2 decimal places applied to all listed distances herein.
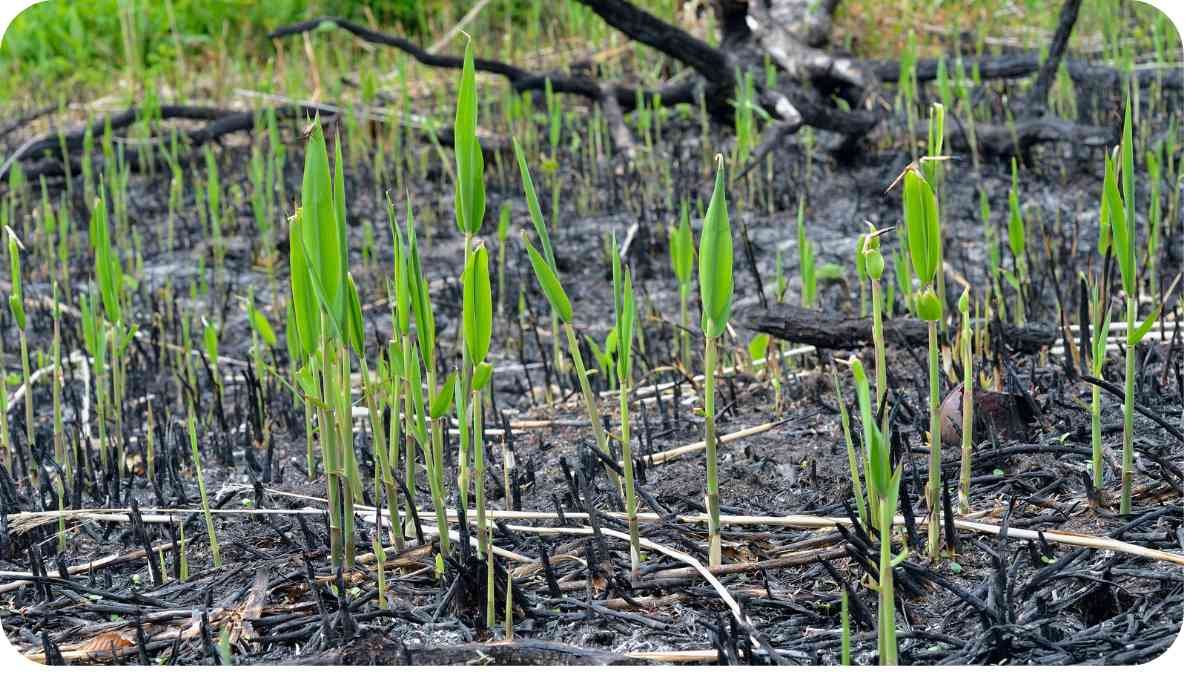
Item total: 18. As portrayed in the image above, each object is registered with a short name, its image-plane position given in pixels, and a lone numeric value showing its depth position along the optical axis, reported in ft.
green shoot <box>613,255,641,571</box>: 6.48
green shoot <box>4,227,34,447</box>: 7.33
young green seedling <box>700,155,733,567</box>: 6.28
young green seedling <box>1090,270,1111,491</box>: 6.65
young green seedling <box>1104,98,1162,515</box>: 6.49
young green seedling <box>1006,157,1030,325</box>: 8.07
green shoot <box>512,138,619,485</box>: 6.39
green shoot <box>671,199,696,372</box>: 7.50
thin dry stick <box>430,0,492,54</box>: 17.34
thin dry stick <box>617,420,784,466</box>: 7.68
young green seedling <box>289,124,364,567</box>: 6.34
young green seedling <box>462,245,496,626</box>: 6.34
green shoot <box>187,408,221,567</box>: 7.00
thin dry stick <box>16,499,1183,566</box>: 6.51
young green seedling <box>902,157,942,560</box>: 6.25
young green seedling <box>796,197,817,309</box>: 8.46
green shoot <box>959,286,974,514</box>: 6.57
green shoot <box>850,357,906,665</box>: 5.93
